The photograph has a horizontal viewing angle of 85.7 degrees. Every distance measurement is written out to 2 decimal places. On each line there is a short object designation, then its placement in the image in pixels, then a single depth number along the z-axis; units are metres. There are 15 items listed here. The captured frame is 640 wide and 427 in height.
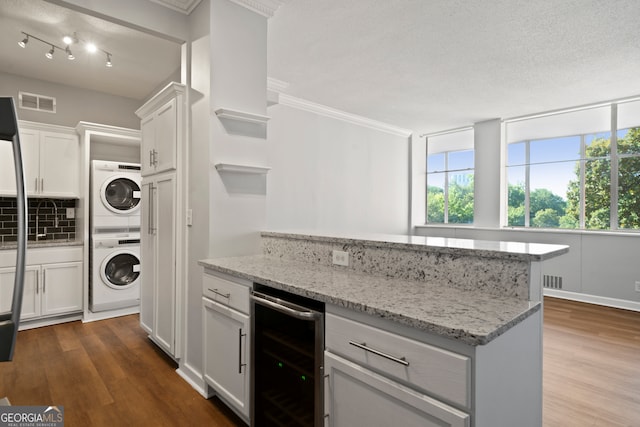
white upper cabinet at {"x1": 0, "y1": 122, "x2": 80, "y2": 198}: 3.59
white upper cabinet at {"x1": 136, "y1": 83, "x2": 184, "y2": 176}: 2.64
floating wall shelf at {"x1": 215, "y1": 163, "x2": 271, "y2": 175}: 2.32
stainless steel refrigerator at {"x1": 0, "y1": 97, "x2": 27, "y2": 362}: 0.72
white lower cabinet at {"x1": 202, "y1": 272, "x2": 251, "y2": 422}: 1.86
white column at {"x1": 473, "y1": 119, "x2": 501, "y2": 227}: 5.73
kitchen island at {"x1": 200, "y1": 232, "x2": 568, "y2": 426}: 1.04
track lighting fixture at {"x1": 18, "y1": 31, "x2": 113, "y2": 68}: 3.01
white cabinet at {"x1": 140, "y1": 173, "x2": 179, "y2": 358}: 2.69
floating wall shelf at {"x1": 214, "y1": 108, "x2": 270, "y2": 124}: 2.32
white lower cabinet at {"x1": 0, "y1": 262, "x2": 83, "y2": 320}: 3.39
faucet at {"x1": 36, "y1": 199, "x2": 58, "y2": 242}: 3.99
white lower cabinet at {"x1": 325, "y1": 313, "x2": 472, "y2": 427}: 1.03
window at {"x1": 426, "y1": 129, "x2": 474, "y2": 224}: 6.53
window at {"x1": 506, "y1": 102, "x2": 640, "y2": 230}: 4.69
